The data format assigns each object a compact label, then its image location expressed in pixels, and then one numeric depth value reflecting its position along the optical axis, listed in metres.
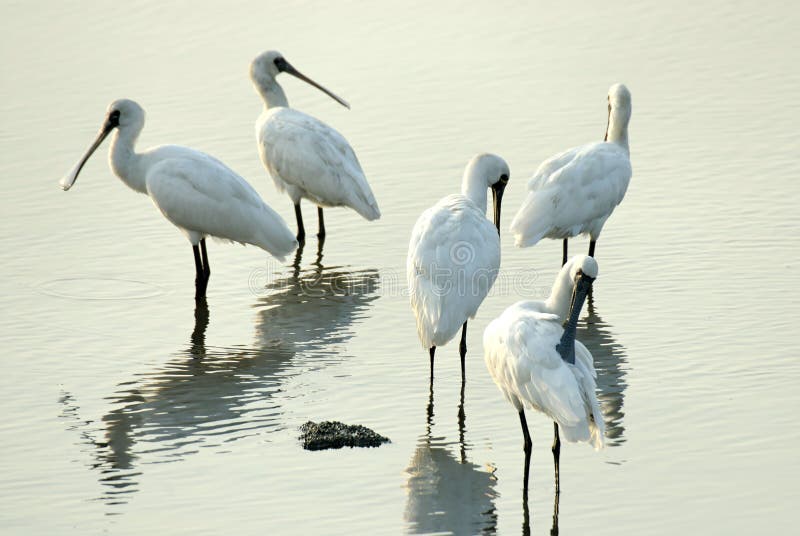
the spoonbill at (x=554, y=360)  15.29
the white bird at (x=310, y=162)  27.20
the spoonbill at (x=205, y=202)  25.00
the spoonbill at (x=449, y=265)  19.17
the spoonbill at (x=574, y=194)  23.75
